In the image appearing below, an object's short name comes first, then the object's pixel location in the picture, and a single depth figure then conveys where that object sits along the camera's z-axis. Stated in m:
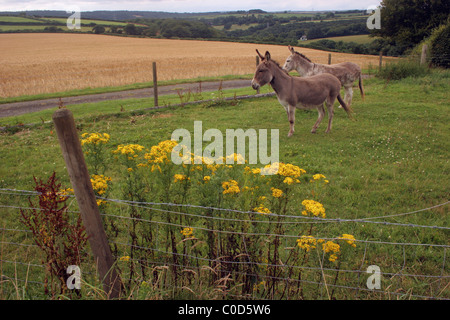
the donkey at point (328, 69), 11.69
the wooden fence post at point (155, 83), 12.84
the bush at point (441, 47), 19.06
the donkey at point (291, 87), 8.73
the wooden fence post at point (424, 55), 18.38
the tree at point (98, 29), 70.38
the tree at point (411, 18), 29.56
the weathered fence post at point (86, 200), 3.00
